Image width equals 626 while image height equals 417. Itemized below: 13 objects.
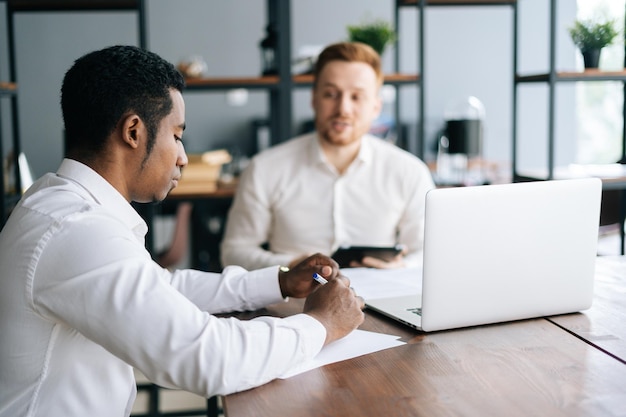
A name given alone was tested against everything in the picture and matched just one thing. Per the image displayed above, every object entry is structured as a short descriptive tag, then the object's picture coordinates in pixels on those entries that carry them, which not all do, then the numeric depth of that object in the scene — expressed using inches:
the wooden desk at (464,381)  40.0
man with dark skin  40.9
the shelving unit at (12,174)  109.7
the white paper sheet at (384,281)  64.2
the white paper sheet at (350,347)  46.6
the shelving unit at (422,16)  124.3
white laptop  50.6
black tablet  75.2
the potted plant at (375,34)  125.4
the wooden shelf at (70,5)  119.3
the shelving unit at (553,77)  121.3
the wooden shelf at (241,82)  119.6
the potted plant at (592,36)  123.3
